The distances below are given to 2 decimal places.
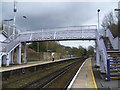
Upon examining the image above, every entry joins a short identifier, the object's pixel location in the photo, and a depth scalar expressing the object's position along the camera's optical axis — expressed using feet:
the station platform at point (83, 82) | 31.58
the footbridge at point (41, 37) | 72.49
